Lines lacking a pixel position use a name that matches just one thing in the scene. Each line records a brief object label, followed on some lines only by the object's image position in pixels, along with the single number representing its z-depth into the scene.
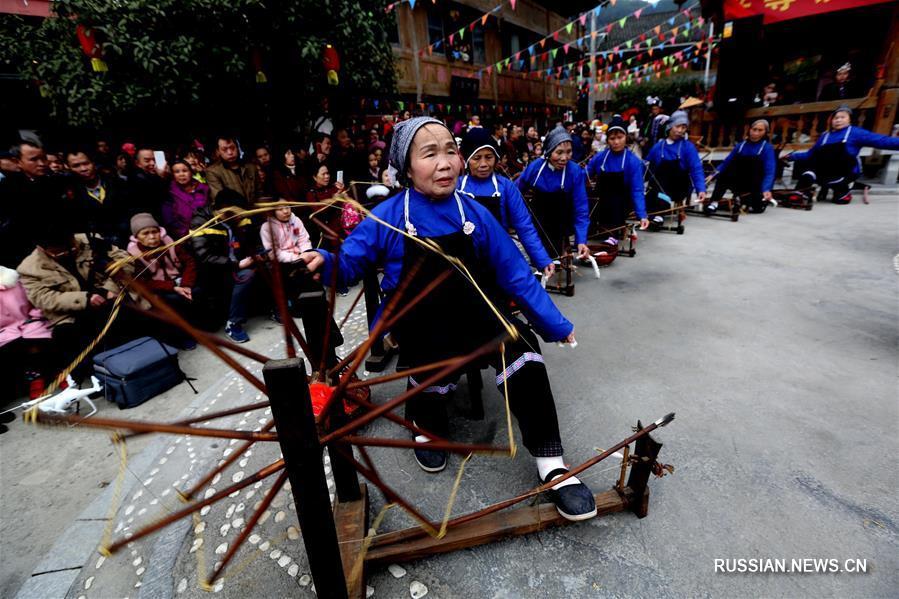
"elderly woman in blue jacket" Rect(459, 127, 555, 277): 3.63
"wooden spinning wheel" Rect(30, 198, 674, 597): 1.15
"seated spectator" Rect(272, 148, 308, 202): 5.49
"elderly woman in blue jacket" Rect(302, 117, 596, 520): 2.15
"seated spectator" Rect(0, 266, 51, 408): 3.71
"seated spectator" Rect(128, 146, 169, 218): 5.00
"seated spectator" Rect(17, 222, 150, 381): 3.76
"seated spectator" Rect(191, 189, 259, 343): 4.75
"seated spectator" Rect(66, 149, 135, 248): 4.77
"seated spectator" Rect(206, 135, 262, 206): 5.34
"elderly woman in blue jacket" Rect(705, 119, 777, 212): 7.32
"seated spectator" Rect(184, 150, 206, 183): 6.20
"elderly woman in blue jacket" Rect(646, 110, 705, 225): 7.07
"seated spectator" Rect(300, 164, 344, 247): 5.52
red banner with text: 9.00
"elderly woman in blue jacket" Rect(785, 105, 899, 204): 7.44
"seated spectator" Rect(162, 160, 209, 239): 5.04
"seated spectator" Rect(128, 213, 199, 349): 4.07
